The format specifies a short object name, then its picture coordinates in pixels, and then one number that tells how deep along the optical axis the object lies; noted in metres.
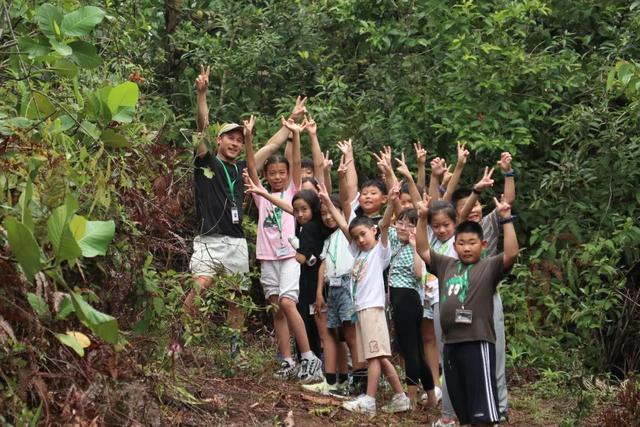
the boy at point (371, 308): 13.15
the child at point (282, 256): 14.75
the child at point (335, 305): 14.16
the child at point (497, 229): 12.89
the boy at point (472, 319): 11.66
